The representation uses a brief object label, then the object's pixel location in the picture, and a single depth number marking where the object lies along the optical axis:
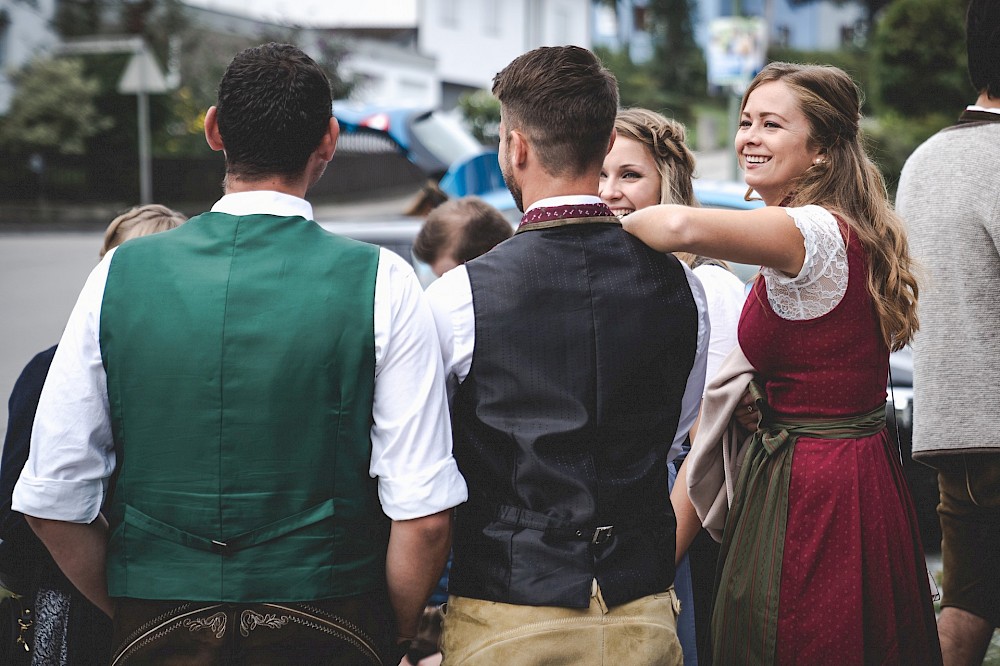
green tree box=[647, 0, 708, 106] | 42.47
